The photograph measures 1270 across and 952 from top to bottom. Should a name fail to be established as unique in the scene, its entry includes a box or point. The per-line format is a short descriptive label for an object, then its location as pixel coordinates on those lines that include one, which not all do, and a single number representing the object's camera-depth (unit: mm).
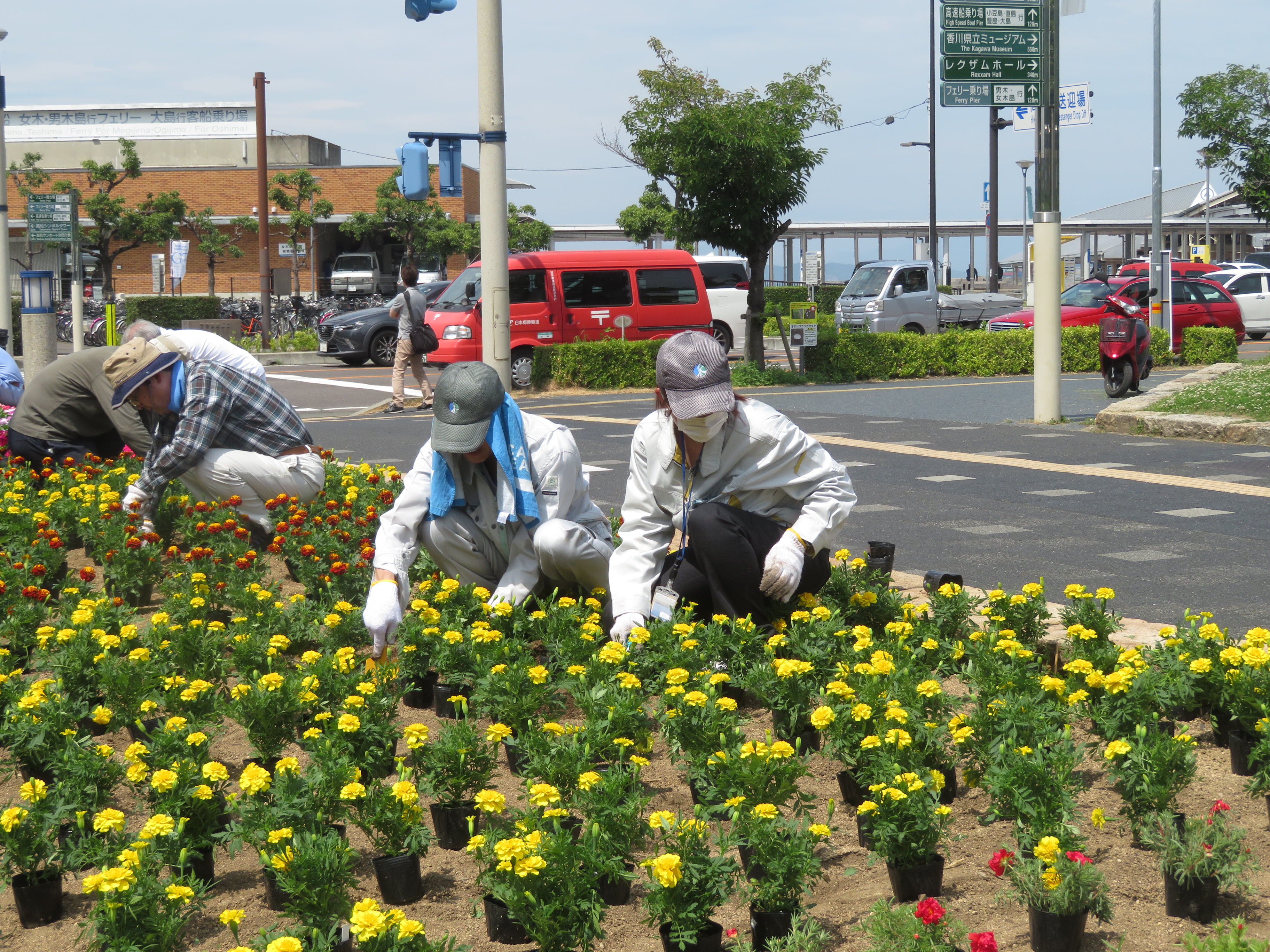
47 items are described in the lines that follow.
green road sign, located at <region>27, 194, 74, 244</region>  16141
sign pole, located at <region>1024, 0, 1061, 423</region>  12625
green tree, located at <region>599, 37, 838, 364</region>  19188
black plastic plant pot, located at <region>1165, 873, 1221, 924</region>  2502
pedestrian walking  16438
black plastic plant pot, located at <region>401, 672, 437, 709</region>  4168
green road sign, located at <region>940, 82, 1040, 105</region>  12438
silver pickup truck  26547
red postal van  19531
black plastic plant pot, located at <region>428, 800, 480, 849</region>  3045
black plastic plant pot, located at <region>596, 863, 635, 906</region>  2666
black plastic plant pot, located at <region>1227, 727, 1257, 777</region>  3346
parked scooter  15055
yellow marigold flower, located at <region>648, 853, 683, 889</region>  2340
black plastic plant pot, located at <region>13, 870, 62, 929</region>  2756
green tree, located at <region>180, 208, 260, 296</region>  45500
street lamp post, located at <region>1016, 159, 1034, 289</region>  40719
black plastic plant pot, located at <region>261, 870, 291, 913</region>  2760
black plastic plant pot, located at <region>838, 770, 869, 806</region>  3240
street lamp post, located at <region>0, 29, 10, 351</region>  16891
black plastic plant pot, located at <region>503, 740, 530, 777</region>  3420
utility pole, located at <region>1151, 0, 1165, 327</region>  33781
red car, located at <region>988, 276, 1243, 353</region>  22875
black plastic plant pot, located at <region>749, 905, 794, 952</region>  2443
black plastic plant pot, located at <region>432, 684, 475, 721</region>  4012
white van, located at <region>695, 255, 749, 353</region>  26500
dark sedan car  24953
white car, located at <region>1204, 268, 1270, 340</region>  30875
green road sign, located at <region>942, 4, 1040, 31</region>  12359
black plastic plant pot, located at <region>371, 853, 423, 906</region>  2764
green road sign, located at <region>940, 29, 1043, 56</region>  12344
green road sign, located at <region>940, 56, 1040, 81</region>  12352
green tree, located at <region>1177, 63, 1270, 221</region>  28062
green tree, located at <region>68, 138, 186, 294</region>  42719
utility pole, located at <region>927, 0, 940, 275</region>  38031
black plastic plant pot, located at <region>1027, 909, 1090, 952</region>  2365
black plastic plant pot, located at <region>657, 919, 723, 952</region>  2393
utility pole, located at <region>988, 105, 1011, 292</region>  36000
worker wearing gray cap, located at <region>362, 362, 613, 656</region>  4223
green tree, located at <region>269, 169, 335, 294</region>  43500
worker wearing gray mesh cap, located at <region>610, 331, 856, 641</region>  4148
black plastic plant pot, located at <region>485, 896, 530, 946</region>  2564
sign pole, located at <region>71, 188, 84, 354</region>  16578
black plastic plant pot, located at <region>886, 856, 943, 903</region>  2666
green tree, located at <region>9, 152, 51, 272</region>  46094
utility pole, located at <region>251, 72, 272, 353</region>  29391
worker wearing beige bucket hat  5930
